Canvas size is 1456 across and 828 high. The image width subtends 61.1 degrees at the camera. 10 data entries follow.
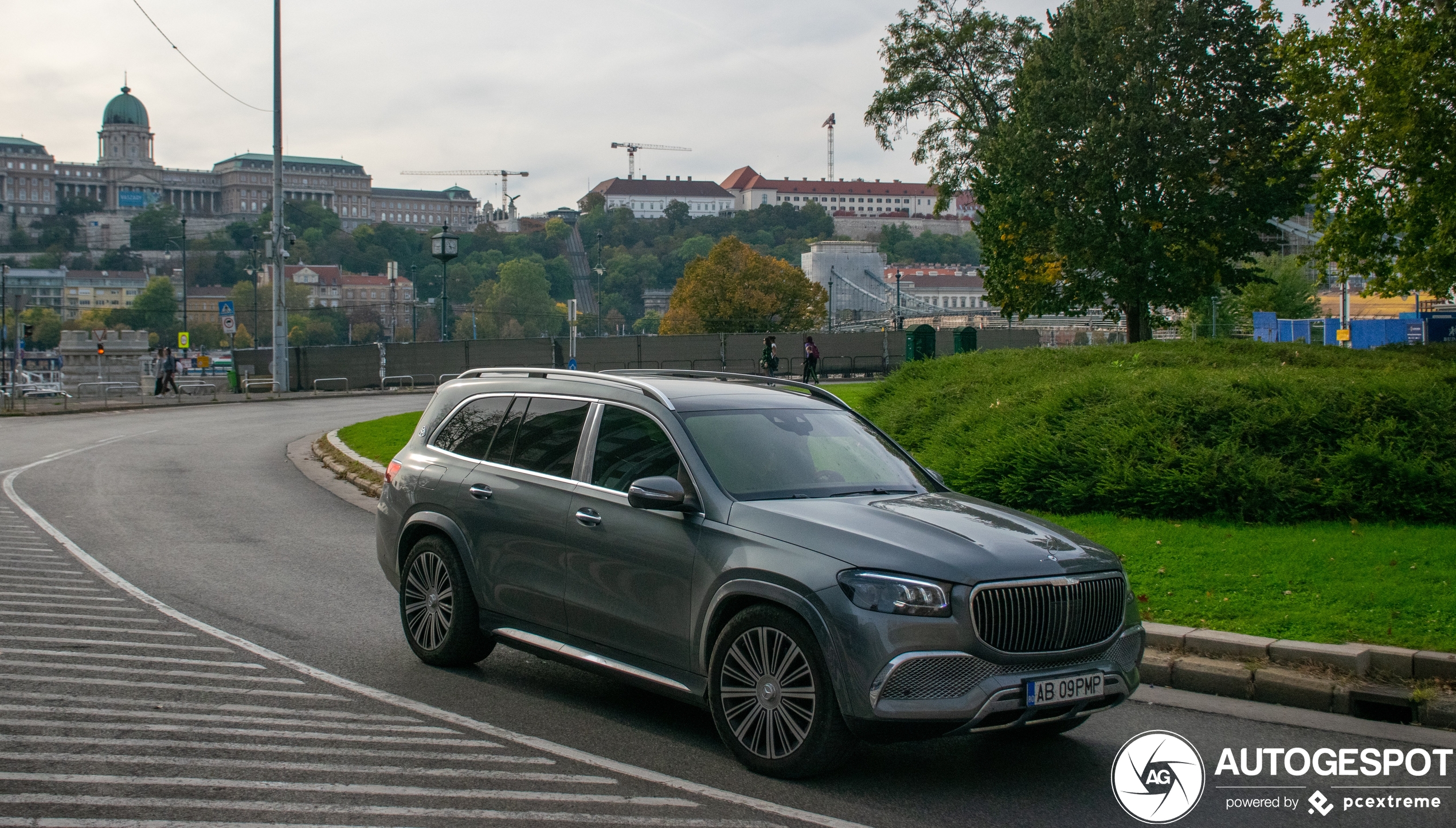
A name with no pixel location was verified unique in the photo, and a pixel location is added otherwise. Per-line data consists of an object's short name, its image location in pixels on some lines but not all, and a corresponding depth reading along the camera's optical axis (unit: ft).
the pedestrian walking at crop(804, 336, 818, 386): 128.16
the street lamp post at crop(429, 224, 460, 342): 140.87
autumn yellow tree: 294.25
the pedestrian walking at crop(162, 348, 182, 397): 136.56
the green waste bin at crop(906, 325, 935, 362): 90.38
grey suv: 16.03
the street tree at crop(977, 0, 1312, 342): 114.83
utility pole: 130.41
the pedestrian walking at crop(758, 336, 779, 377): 130.52
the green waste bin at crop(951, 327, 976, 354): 102.01
